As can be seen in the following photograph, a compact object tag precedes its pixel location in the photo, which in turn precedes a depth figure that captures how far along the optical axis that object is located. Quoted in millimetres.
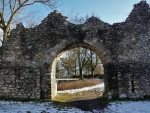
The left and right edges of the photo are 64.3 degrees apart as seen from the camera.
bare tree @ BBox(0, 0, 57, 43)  8844
